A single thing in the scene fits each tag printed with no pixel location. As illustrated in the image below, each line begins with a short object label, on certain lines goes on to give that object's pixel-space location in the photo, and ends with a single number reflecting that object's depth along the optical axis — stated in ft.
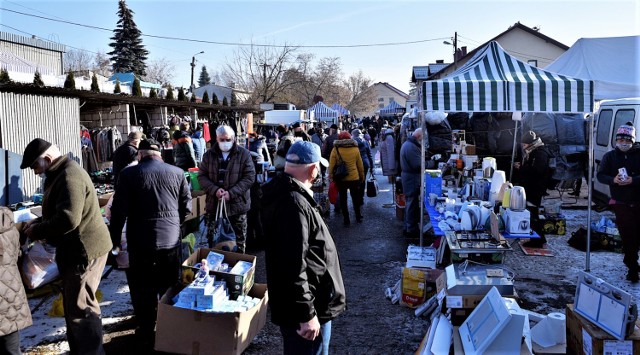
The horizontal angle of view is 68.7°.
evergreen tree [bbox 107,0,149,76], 151.43
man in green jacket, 11.19
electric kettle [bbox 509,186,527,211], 17.61
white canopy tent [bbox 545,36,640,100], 39.40
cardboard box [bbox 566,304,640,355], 11.12
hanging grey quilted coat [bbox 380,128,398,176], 35.81
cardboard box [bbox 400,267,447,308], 16.65
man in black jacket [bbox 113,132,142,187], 21.78
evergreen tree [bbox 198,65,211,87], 296.92
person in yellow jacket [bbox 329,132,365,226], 28.73
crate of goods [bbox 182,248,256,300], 13.80
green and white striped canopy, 19.04
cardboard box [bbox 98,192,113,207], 22.11
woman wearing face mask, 18.49
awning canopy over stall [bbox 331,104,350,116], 111.59
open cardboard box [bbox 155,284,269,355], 12.59
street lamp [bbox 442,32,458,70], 116.06
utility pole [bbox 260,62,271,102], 143.13
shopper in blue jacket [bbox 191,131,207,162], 38.37
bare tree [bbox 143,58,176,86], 188.22
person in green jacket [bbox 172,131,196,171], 28.27
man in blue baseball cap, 8.16
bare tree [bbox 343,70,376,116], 222.07
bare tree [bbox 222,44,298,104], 143.54
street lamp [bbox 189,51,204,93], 140.74
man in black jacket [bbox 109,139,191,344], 13.70
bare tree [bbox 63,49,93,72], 192.03
